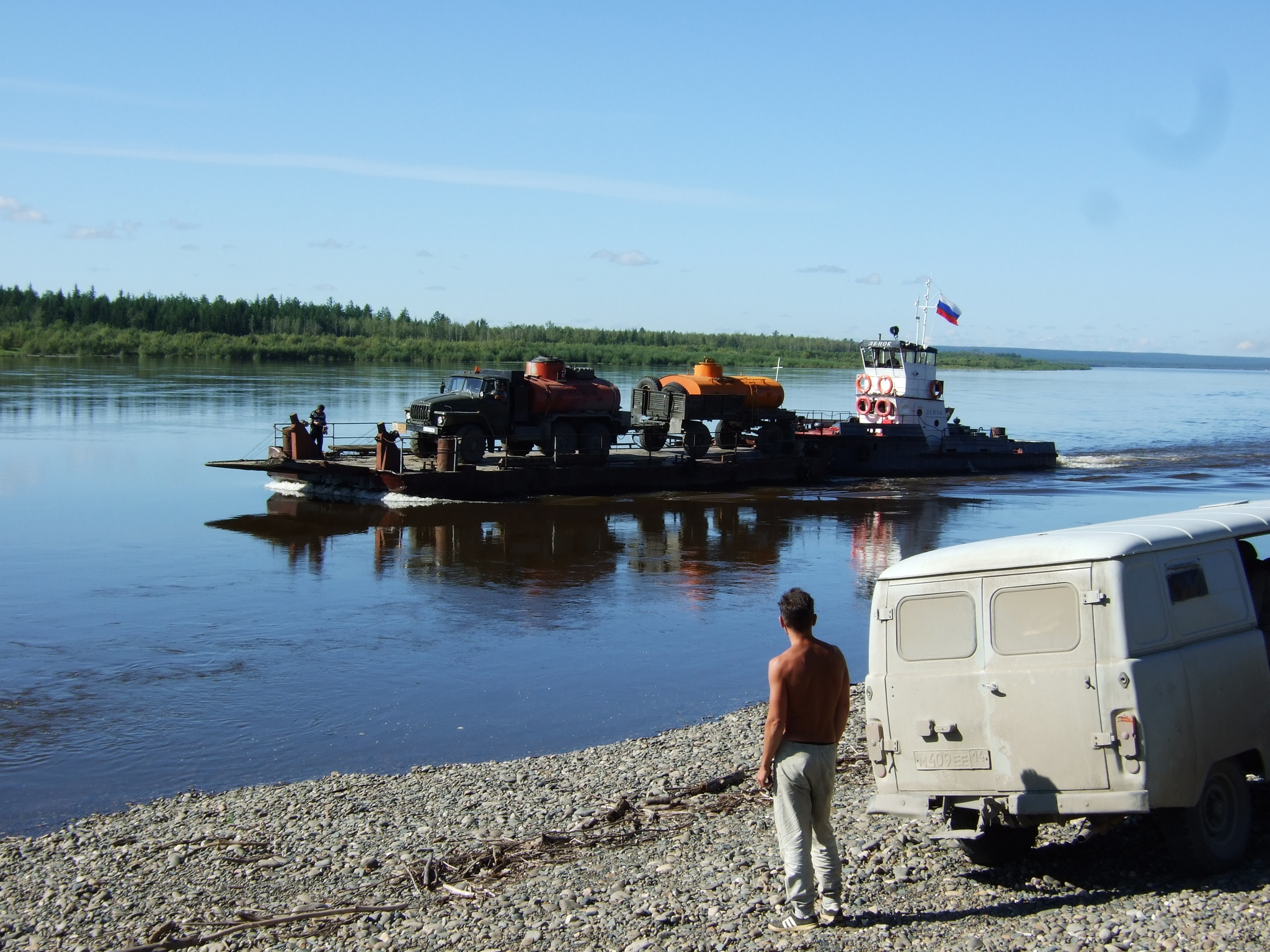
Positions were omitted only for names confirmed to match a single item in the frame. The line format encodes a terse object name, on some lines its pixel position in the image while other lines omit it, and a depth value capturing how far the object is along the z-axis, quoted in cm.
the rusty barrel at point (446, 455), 2834
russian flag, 3825
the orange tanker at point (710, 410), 3356
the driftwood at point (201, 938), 641
